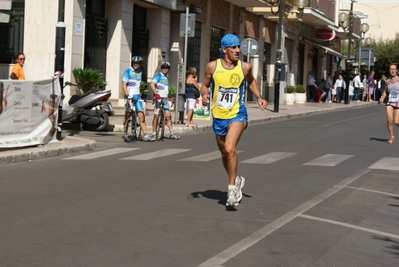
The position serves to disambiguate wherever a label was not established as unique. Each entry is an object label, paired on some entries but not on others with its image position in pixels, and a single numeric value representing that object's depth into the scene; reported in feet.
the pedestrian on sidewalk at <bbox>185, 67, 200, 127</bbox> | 74.43
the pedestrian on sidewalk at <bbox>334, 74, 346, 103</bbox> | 165.27
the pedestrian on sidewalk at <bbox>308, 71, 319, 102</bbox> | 161.99
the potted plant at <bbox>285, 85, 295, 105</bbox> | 140.77
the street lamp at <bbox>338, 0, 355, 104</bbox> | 155.33
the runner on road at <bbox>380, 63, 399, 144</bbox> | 61.41
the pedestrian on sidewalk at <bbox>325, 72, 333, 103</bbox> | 166.50
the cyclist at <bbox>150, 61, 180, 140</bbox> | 61.72
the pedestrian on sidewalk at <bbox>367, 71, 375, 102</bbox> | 175.83
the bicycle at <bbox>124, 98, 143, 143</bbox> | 59.26
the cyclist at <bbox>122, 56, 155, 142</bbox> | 58.48
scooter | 64.75
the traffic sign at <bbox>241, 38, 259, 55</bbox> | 98.84
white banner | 47.83
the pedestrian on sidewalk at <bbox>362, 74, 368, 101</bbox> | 181.44
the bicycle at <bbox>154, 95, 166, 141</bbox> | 61.87
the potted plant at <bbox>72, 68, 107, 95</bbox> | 75.61
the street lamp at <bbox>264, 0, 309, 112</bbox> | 108.78
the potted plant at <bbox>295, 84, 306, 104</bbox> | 144.36
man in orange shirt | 62.59
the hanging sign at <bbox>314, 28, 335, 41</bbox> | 174.16
